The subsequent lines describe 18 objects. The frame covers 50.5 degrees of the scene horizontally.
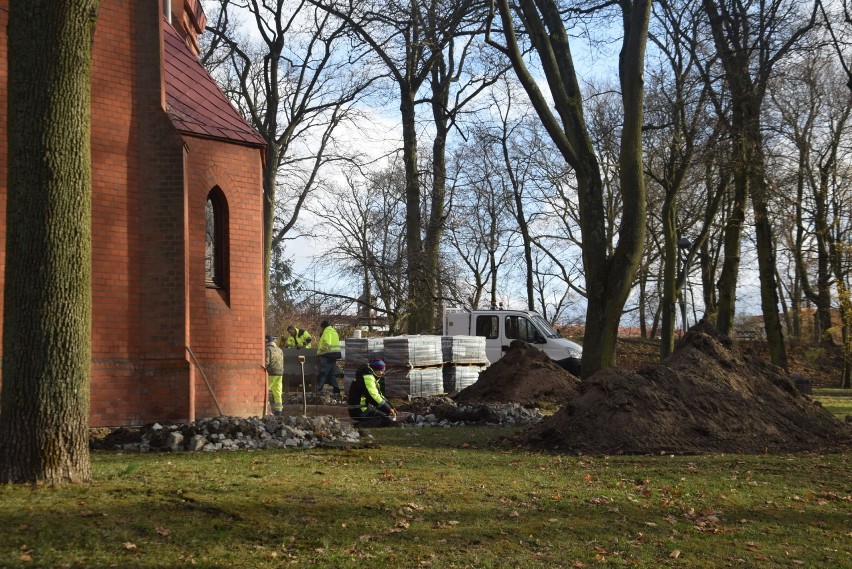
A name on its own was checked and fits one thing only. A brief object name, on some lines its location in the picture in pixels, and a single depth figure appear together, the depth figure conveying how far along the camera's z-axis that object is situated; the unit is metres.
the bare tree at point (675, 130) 25.52
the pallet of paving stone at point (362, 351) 22.81
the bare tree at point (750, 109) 22.52
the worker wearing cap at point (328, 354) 24.92
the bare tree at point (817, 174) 36.34
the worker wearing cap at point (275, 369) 18.94
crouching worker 16.39
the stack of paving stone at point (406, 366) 22.75
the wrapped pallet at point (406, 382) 22.77
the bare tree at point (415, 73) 18.42
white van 28.86
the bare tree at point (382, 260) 32.66
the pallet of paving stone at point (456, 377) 24.88
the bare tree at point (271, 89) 29.17
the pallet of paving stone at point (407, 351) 22.73
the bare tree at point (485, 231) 44.22
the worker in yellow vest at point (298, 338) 27.22
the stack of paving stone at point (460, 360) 24.86
